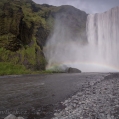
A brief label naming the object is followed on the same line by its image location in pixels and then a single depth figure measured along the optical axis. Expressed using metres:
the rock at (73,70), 32.28
